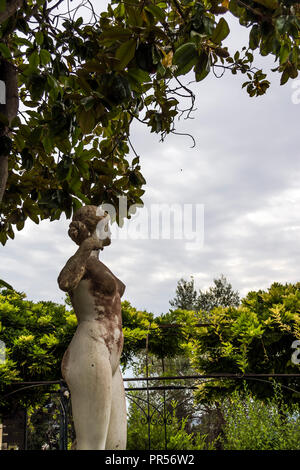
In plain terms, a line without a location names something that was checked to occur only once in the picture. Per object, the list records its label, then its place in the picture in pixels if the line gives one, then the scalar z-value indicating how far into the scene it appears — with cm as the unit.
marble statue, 223
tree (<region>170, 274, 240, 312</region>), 1920
